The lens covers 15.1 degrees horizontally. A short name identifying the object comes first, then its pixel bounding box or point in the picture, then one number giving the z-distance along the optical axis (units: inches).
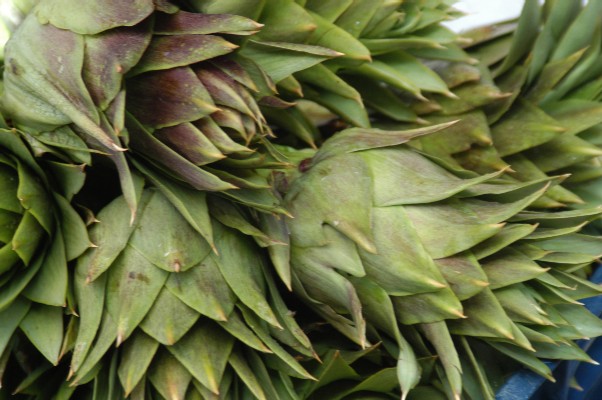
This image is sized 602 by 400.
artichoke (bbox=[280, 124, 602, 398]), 36.4
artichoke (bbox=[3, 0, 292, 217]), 34.9
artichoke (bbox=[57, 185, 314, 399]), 35.6
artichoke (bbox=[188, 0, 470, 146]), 37.3
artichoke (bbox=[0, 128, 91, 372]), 35.5
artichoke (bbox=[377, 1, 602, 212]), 40.0
